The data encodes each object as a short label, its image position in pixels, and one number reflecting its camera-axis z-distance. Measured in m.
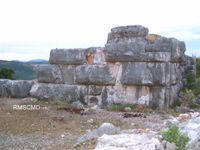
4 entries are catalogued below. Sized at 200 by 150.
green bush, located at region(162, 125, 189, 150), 3.19
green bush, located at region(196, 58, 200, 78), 8.88
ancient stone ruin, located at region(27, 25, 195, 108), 6.85
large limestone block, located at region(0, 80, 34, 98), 8.10
